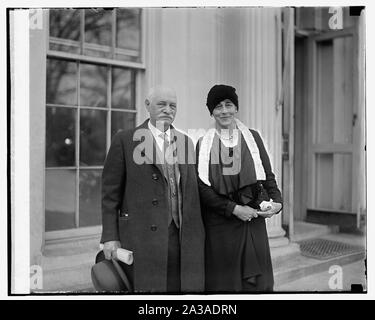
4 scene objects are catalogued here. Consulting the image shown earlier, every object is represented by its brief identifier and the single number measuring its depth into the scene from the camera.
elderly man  2.80
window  2.87
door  3.84
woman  2.90
